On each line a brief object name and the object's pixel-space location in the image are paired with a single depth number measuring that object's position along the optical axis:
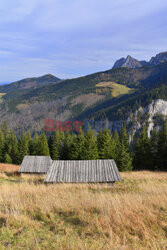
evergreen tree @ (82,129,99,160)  44.66
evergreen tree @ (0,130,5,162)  61.21
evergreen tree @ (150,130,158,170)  46.75
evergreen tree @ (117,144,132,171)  43.91
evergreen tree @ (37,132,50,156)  55.12
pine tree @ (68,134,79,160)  47.22
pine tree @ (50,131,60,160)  58.62
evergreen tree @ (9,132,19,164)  58.31
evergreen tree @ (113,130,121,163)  46.23
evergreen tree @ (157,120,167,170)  45.10
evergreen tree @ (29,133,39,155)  58.97
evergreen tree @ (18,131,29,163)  56.97
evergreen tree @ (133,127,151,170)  47.47
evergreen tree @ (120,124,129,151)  50.81
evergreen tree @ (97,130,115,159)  47.00
